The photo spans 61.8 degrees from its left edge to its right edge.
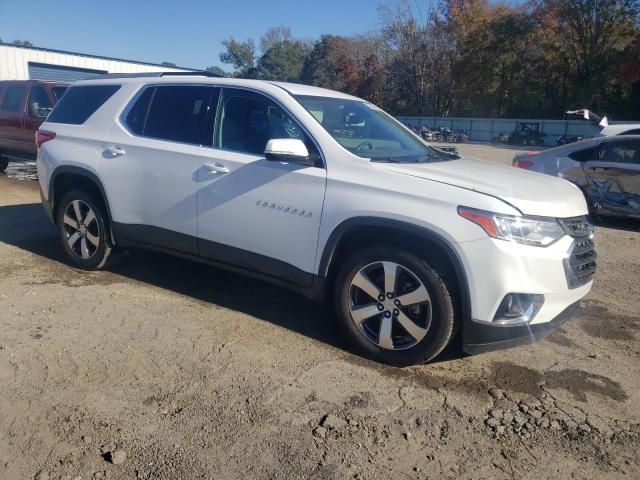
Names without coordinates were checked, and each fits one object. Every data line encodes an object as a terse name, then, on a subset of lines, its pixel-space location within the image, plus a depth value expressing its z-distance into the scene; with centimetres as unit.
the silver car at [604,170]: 792
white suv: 323
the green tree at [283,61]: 7632
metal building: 2772
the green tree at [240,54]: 8456
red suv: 1054
